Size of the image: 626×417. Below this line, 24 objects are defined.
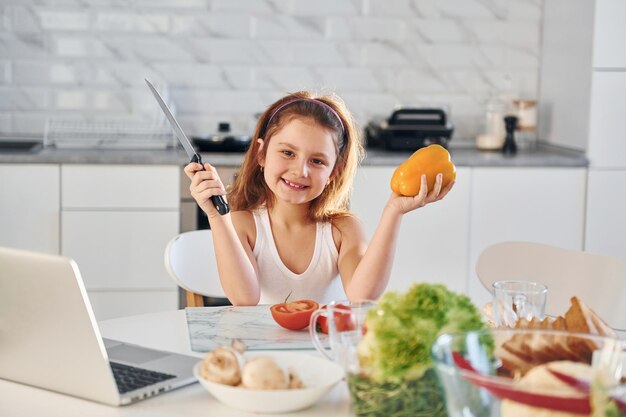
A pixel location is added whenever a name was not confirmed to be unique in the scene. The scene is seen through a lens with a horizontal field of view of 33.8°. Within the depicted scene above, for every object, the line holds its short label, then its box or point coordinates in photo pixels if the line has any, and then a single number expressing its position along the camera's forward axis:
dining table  1.40
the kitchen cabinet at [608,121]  3.99
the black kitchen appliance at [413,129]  4.07
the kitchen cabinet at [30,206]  3.72
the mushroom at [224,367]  1.39
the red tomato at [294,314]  1.83
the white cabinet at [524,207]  3.92
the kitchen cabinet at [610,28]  3.95
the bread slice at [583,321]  1.54
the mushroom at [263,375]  1.37
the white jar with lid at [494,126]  4.34
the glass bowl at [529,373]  1.02
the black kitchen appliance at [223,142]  3.98
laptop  1.37
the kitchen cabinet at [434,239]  3.89
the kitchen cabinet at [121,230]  3.75
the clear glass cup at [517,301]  1.68
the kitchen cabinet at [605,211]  3.99
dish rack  4.10
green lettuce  1.20
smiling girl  2.30
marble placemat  1.76
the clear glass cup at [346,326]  1.34
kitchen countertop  3.73
